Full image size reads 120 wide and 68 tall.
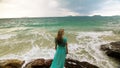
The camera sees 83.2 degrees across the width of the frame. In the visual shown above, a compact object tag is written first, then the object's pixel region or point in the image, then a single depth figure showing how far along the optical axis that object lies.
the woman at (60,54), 1.80
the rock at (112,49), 3.82
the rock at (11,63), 3.09
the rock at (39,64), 2.97
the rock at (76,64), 3.05
